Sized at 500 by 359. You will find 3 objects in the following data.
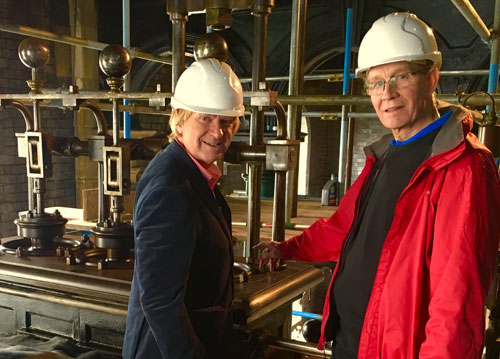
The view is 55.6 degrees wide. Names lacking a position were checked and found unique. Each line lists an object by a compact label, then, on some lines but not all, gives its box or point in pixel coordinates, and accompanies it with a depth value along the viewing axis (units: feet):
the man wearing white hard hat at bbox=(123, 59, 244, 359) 3.76
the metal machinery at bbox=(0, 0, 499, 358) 5.19
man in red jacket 3.14
